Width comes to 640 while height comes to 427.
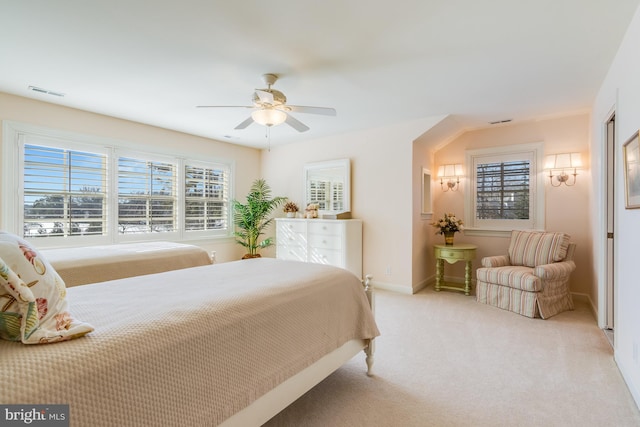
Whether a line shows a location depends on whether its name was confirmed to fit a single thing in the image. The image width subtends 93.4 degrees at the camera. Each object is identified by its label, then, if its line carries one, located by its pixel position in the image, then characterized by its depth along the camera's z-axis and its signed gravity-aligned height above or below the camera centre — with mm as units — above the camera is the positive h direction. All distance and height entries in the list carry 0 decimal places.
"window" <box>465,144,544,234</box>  4398 +379
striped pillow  3764 -431
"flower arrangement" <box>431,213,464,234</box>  4645 -151
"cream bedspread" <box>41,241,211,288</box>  2742 -468
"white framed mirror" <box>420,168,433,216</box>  4802 +339
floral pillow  964 -293
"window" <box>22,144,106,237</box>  3615 +283
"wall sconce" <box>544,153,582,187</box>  4043 +675
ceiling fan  2637 +982
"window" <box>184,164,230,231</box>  5223 +318
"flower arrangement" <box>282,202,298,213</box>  5598 +119
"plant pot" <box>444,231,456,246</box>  4668 -352
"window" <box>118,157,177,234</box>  4410 +283
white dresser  4602 -437
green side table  4332 -621
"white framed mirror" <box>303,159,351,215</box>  5047 +509
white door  2971 -136
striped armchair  3424 -732
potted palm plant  5547 -48
